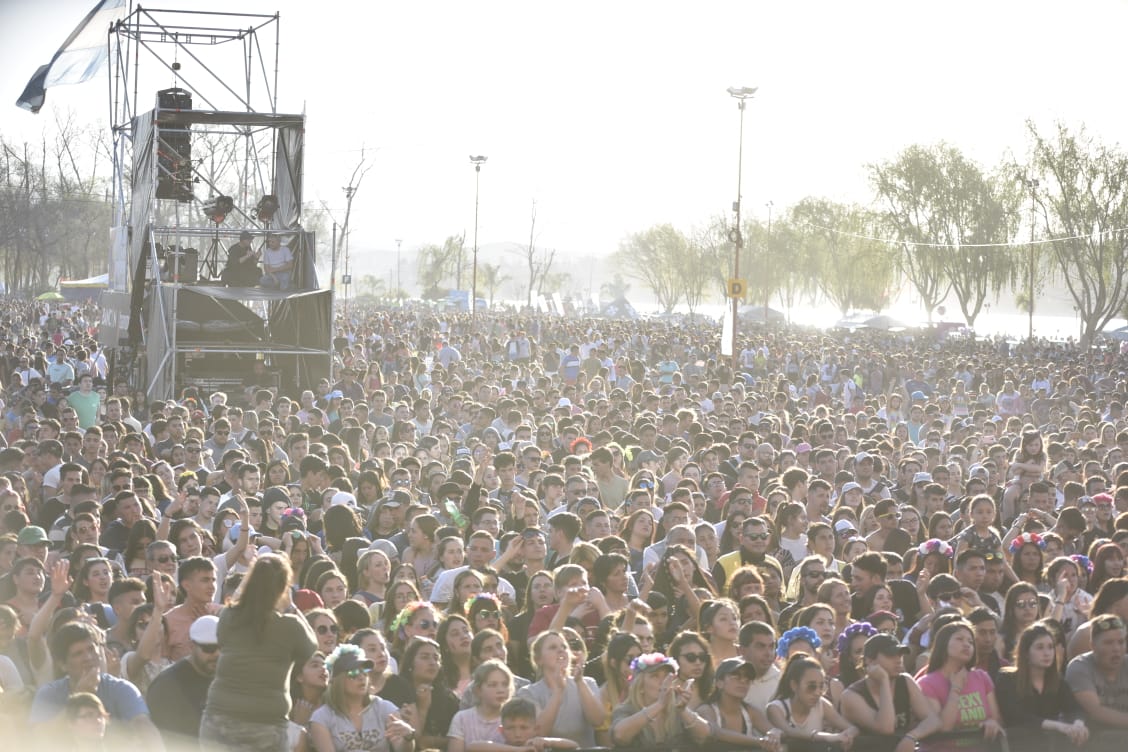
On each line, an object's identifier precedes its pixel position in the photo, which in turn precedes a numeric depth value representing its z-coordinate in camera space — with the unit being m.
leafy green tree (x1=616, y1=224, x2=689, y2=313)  111.12
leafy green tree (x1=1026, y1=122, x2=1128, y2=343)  53.94
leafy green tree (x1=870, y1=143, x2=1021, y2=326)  68.19
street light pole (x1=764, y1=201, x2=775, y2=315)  86.81
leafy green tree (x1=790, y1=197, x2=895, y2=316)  90.12
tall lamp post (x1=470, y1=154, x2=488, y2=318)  60.52
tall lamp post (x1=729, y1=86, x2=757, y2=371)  35.12
